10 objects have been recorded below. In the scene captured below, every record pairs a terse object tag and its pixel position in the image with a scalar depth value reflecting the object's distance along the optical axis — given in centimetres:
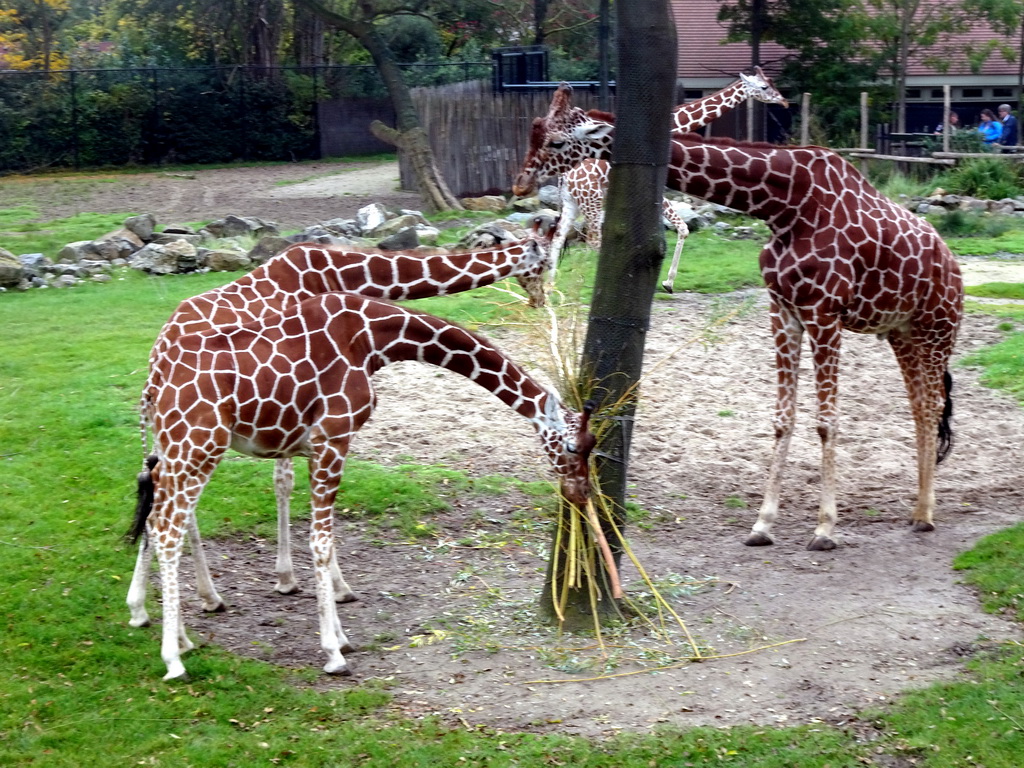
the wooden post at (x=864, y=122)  2583
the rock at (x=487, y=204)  2320
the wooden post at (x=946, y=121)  2548
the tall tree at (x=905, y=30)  3059
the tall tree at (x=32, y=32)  3694
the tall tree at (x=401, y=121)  2370
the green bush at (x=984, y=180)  2298
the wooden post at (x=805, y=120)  2591
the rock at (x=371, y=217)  1955
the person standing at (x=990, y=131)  2725
